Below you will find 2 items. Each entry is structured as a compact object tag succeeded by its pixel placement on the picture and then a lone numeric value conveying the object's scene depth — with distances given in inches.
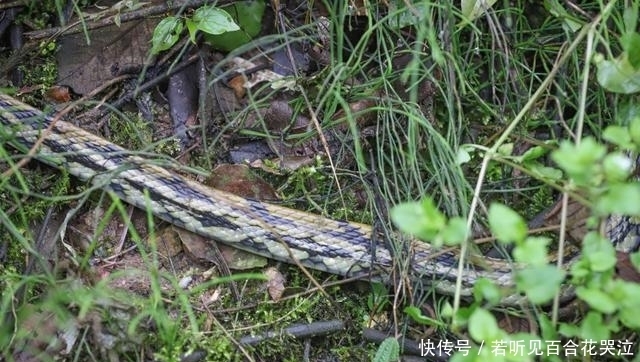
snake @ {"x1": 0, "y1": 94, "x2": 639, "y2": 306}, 109.7
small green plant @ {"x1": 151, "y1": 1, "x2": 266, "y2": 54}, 117.4
